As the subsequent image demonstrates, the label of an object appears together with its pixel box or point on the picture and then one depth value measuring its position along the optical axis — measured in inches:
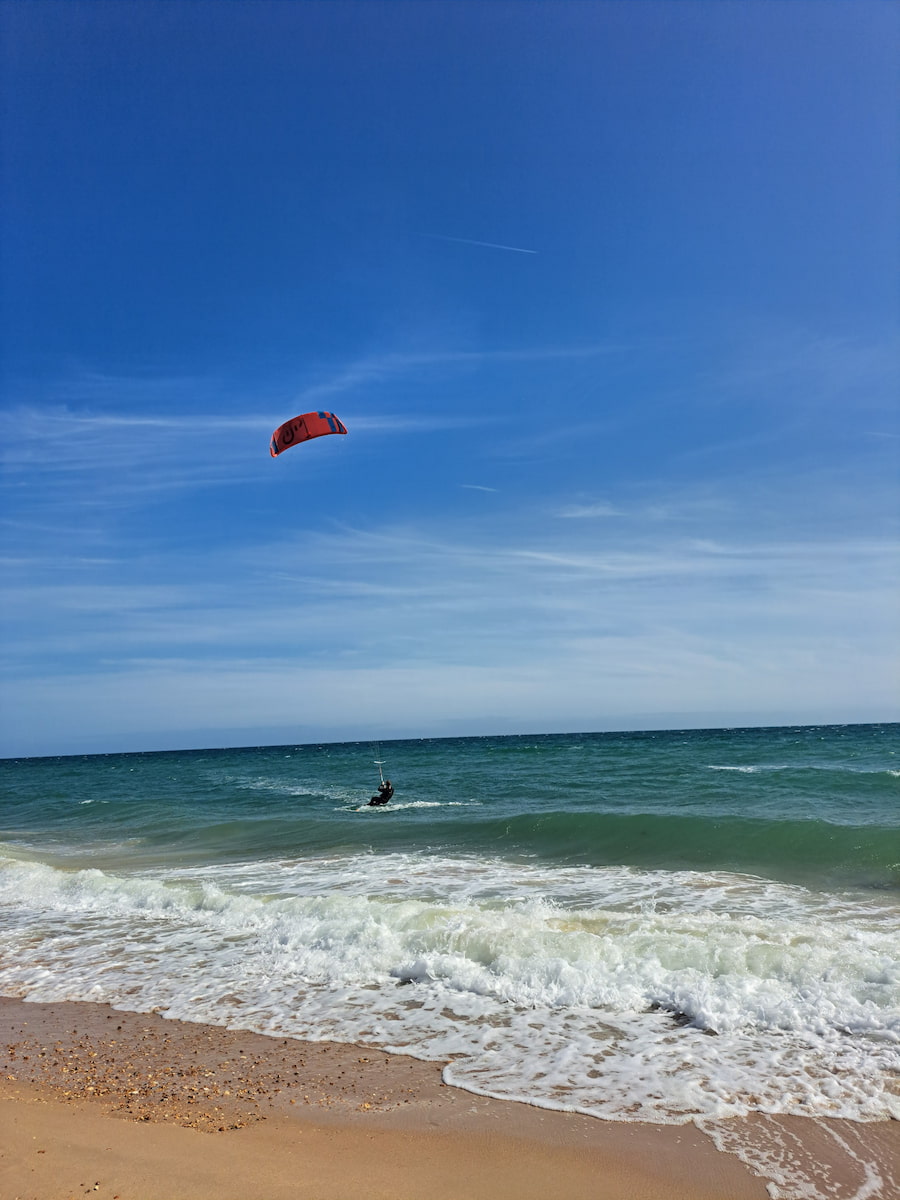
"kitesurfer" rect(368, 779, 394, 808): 935.7
